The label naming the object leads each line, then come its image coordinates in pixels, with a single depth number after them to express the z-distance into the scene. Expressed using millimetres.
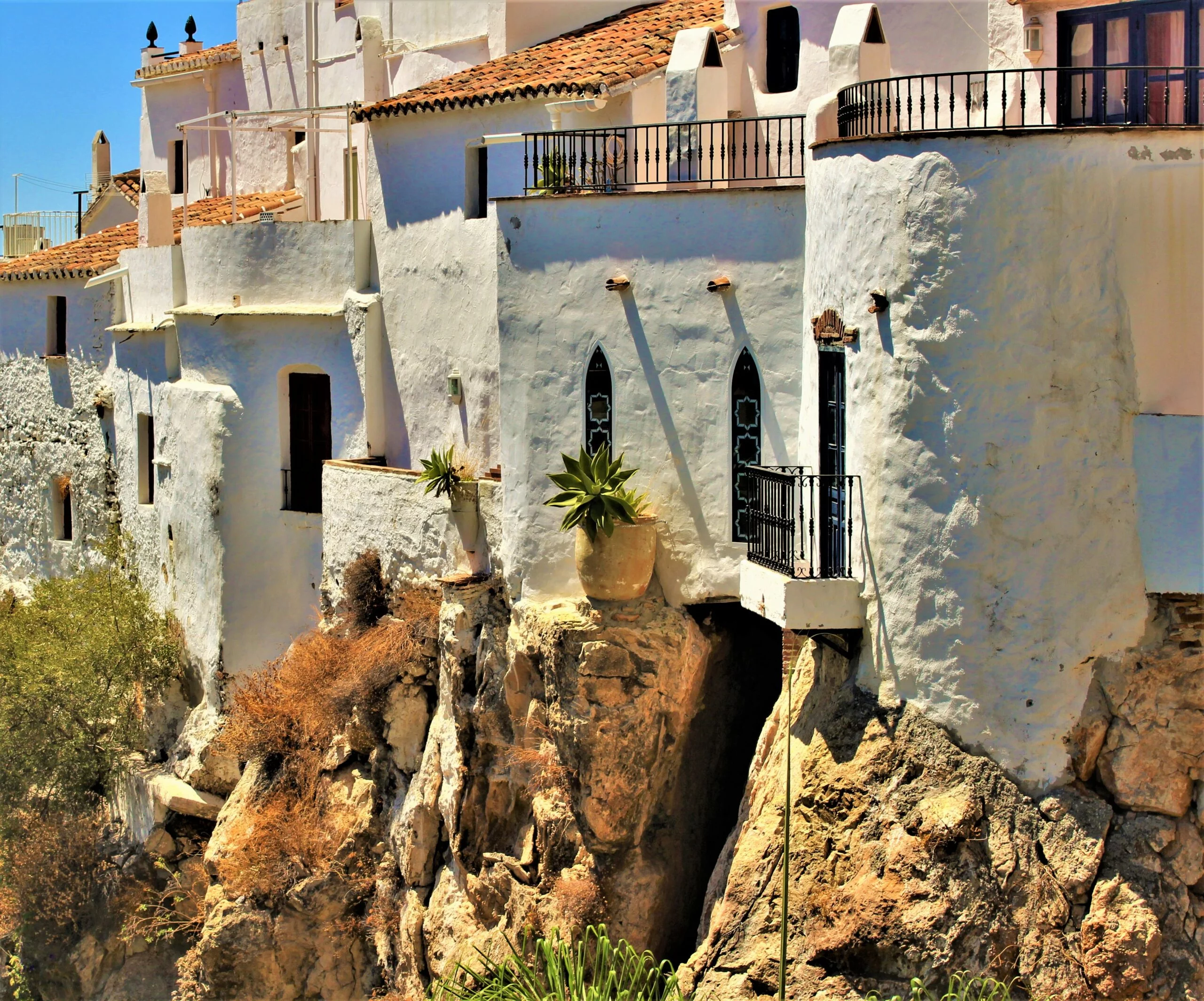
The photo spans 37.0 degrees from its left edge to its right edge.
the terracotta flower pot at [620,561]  19797
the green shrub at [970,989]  15469
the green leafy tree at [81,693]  29625
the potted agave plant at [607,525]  19625
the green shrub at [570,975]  18172
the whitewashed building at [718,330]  15766
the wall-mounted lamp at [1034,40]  19844
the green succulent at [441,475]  23172
